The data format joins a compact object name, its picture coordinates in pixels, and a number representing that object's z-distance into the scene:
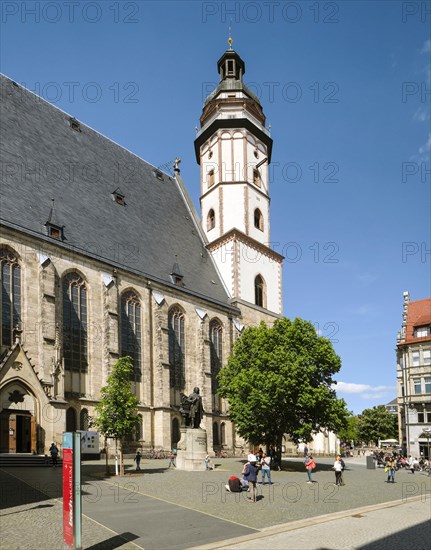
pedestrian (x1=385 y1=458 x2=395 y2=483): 26.34
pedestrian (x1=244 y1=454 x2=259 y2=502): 17.76
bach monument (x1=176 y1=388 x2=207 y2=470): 28.70
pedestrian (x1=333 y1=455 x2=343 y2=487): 23.53
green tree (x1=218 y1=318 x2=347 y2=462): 32.19
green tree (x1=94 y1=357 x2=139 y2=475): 25.78
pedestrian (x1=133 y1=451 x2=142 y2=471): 27.45
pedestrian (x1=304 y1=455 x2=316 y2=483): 24.64
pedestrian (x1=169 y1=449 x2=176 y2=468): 31.45
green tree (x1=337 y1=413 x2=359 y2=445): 85.82
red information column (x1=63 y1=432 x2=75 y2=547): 10.38
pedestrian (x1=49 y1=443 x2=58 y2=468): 27.00
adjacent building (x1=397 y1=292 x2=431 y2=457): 55.09
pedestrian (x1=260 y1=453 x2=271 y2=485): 23.29
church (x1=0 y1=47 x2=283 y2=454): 32.62
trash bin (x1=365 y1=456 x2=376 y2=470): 39.61
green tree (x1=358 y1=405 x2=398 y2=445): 101.00
